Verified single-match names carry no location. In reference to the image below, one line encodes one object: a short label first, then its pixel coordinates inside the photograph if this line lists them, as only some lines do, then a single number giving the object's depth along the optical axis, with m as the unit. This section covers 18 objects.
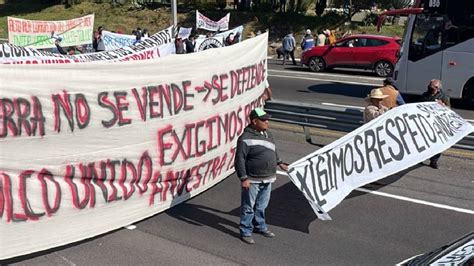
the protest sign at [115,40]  22.53
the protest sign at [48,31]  22.34
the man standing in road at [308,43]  26.45
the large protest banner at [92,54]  12.39
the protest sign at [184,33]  24.59
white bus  15.41
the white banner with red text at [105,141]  5.90
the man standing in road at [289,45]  26.80
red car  22.55
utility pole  25.77
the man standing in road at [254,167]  6.59
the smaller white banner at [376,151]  6.77
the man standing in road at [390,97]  9.09
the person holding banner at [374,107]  8.66
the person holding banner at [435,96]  9.58
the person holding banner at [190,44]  22.27
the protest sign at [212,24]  25.65
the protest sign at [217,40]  21.53
